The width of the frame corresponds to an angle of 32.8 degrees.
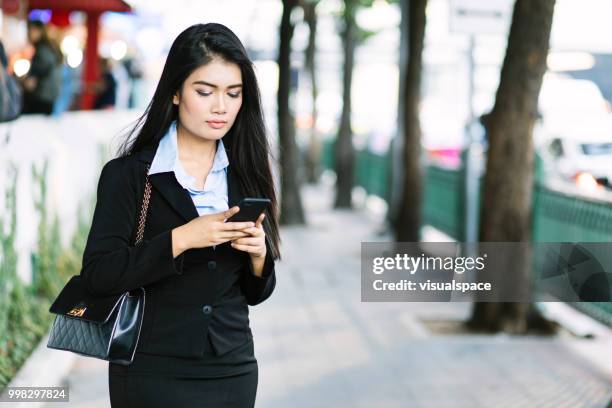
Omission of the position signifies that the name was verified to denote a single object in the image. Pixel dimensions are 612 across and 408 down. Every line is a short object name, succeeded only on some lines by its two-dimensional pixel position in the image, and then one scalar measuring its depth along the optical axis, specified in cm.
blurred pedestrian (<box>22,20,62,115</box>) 1175
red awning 1548
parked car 1877
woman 256
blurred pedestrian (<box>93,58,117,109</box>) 1828
